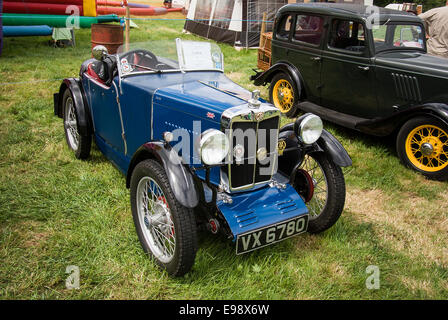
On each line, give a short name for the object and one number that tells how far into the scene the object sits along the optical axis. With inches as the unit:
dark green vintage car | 166.4
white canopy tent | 436.1
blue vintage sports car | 91.7
